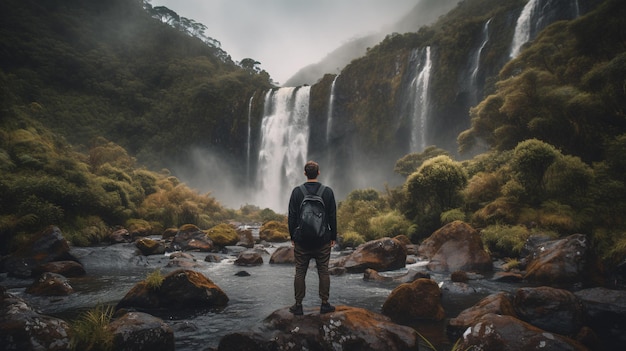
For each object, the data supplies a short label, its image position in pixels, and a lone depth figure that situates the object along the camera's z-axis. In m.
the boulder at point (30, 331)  4.07
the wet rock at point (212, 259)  13.98
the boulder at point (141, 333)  4.47
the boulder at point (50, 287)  8.04
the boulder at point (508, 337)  3.97
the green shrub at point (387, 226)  18.48
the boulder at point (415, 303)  6.35
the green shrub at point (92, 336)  4.25
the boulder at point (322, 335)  4.42
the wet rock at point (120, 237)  18.78
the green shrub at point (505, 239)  11.86
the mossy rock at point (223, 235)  18.33
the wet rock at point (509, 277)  8.98
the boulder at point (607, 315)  4.91
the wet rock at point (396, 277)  9.10
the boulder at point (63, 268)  10.18
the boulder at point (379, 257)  11.61
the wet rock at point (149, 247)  15.10
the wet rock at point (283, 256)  13.76
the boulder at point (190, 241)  16.89
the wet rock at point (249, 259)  13.42
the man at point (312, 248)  4.71
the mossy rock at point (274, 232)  23.14
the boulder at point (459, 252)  10.73
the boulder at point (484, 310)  5.41
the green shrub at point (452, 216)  15.80
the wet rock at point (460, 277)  9.27
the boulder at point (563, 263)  7.96
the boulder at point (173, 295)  7.00
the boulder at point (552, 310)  5.14
